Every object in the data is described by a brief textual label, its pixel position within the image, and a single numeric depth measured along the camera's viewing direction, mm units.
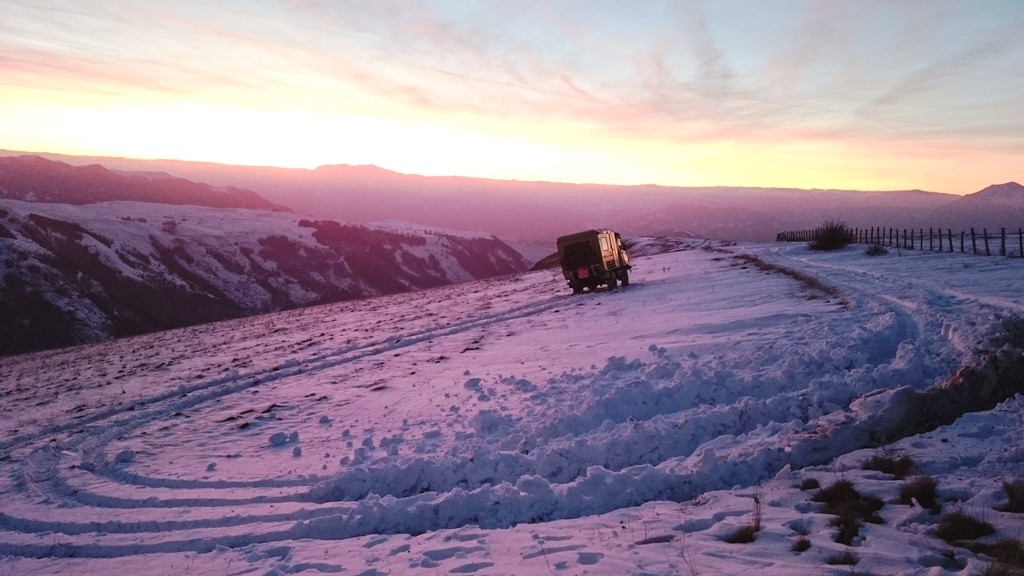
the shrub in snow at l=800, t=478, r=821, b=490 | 7277
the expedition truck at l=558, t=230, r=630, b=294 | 31297
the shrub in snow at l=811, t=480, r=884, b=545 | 5984
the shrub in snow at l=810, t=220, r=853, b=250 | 44469
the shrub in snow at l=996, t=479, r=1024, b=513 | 6039
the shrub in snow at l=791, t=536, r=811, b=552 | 5797
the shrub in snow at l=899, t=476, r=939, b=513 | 6445
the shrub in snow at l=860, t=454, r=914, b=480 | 7218
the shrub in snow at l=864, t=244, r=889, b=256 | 34703
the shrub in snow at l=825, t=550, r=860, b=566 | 5422
